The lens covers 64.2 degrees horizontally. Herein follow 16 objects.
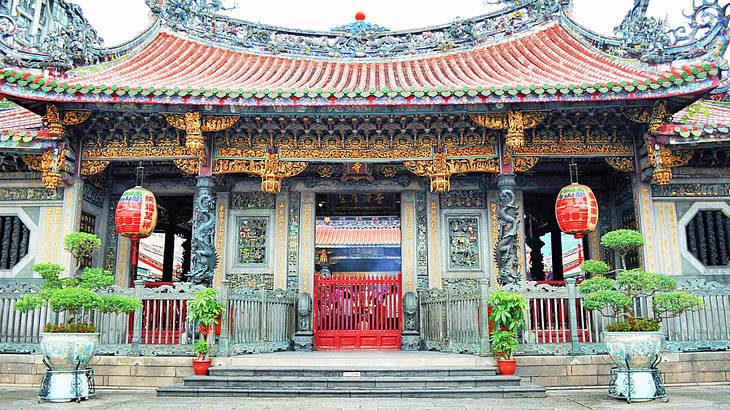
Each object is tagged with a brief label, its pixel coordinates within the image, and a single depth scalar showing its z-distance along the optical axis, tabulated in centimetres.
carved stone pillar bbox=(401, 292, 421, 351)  1038
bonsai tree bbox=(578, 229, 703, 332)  726
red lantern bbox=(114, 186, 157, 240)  932
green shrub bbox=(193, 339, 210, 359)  795
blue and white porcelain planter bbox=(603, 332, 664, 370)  695
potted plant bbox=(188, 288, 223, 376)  797
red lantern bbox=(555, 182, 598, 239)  921
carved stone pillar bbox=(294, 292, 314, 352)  1039
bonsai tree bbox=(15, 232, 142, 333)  720
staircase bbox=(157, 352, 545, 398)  730
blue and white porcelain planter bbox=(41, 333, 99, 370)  699
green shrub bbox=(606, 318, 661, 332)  721
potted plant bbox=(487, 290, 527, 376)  781
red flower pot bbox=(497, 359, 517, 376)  777
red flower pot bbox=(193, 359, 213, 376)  796
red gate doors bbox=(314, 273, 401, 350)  1054
